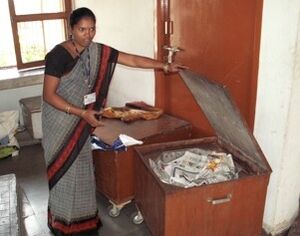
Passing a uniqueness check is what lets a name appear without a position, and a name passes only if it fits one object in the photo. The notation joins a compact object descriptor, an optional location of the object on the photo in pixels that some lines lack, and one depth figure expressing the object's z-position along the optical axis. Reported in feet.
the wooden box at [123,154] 7.40
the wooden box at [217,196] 5.40
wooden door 6.37
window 11.75
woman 5.88
